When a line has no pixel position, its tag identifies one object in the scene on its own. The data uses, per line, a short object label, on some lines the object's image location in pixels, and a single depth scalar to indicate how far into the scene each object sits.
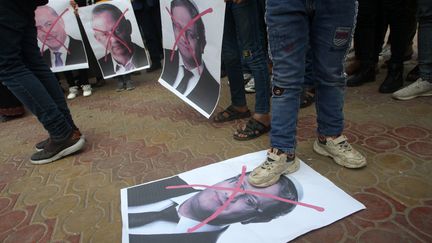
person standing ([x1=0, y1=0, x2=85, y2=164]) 1.63
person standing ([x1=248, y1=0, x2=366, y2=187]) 1.20
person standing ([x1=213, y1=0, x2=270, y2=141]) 1.71
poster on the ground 1.10
